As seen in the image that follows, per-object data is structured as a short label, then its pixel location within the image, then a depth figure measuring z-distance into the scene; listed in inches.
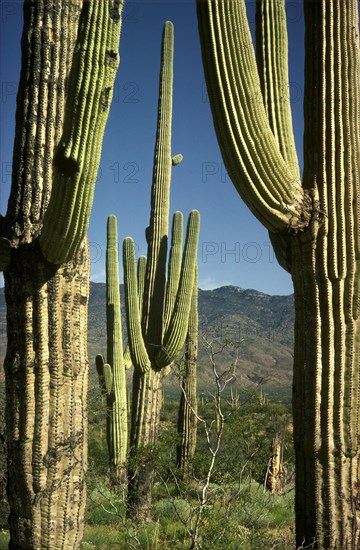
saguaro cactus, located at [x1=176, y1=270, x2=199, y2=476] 415.2
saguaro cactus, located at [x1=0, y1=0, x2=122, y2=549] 139.5
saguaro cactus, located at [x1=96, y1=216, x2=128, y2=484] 361.4
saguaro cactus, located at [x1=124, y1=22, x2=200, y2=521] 313.7
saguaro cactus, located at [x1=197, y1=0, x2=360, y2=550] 150.5
